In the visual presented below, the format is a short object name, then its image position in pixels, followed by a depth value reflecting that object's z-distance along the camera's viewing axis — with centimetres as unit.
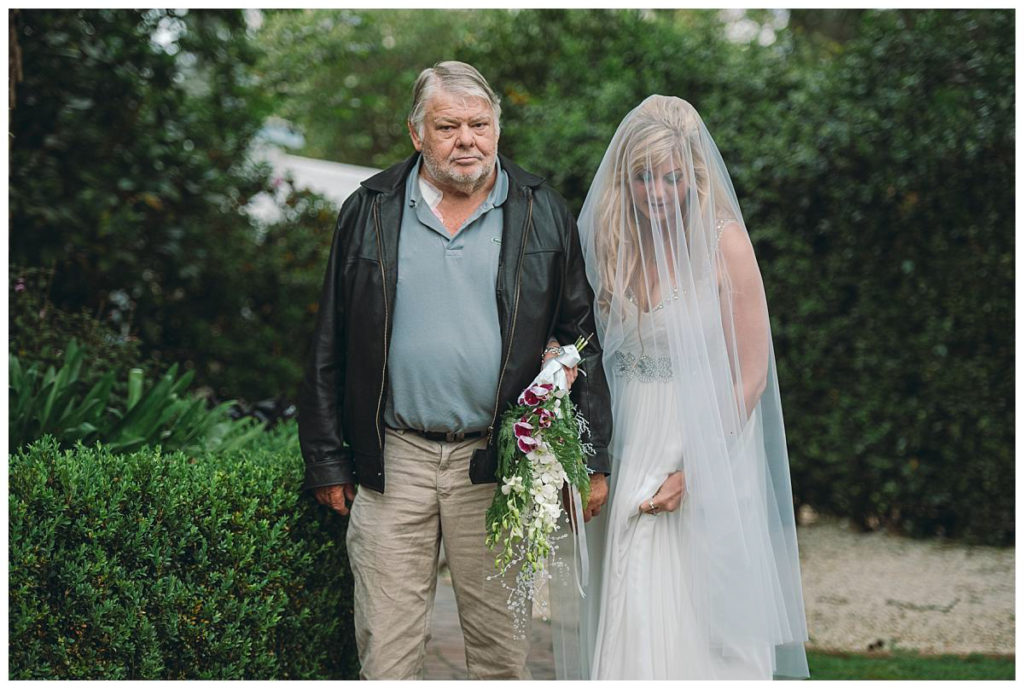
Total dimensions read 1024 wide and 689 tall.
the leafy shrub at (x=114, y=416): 385
